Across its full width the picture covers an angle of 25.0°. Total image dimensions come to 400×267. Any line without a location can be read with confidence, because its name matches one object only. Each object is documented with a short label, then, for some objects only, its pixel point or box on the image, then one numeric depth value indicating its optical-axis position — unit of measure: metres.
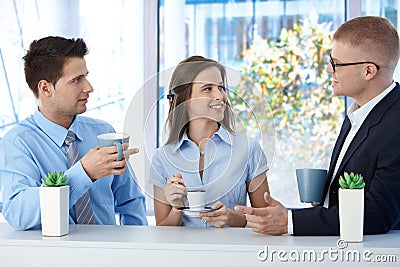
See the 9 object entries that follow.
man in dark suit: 2.36
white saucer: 2.50
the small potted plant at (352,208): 2.27
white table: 2.22
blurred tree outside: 4.74
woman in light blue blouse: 2.47
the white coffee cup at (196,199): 2.48
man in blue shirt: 2.62
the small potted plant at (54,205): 2.37
